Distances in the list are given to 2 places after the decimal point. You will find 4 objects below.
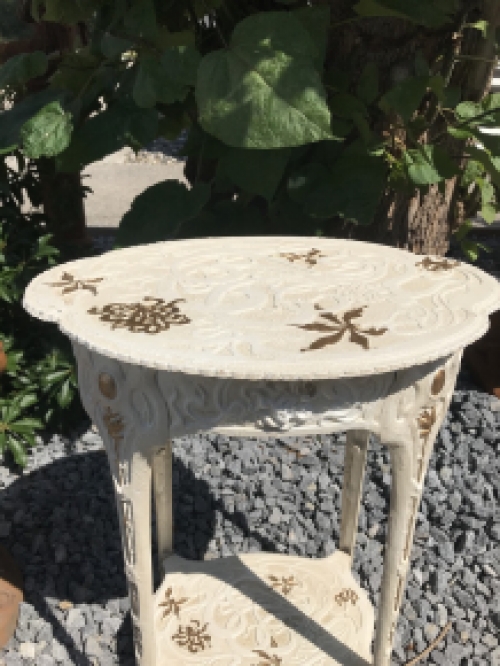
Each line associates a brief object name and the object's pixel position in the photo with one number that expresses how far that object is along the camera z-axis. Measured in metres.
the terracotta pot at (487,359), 2.05
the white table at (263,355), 0.88
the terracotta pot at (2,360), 1.64
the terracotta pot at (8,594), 1.47
